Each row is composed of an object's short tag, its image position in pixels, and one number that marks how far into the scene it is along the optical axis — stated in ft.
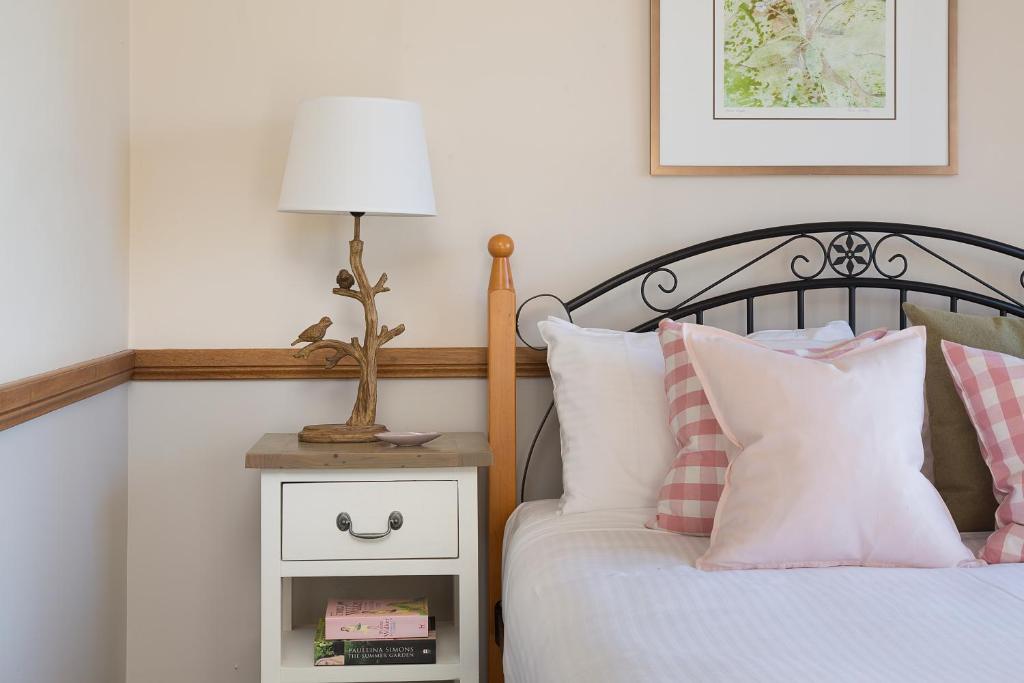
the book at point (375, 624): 6.06
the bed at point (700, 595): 3.74
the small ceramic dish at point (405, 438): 6.30
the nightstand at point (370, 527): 6.00
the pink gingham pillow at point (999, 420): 5.23
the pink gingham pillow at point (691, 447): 5.59
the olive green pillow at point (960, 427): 5.77
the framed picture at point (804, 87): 7.32
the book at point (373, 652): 6.04
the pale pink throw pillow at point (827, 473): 4.91
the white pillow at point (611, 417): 6.12
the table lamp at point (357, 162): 5.97
